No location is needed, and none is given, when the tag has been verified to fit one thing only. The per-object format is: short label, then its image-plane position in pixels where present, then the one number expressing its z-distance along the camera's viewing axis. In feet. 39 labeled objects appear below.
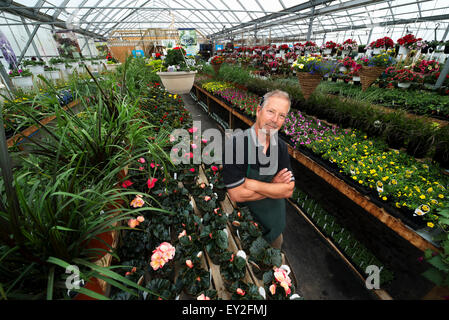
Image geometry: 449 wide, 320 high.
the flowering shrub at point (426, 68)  9.70
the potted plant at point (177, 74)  5.39
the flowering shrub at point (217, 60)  15.34
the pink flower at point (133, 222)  2.82
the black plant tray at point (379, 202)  3.51
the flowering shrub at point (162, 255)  2.55
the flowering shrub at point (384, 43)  9.64
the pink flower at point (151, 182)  3.49
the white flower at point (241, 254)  2.88
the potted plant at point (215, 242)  3.04
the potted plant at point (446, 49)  11.88
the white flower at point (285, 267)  2.72
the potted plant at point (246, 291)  2.42
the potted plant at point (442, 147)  4.23
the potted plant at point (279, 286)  2.48
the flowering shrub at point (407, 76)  8.98
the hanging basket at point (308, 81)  7.54
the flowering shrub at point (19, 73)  10.96
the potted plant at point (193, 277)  2.56
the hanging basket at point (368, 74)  7.41
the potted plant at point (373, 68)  7.32
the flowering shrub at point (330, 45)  14.70
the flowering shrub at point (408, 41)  9.66
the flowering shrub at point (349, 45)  15.05
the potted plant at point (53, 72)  14.79
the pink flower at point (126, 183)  3.41
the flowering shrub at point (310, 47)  16.81
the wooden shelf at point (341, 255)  4.36
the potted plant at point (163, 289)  2.32
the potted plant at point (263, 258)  2.81
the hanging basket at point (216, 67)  16.10
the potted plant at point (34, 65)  15.81
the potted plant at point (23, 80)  10.39
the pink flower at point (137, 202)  3.06
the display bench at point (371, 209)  3.35
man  3.60
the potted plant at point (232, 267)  2.72
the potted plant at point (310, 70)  7.28
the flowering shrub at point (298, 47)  18.34
